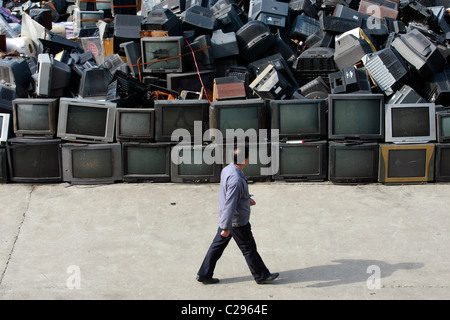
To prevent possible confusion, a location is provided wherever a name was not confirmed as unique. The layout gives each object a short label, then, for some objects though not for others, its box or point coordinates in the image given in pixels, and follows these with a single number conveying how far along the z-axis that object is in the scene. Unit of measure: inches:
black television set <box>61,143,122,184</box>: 577.9
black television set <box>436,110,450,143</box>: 573.3
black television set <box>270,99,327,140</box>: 572.4
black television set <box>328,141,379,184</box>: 574.6
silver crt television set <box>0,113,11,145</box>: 578.9
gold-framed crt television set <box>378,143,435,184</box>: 573.6
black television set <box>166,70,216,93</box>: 665.0
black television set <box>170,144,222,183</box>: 577.6
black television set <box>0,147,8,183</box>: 582.2
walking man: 355.9
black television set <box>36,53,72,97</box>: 610.9
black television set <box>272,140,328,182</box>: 576.7
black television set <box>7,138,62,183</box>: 580.4
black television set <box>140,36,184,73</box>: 660.1
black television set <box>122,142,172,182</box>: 579.2
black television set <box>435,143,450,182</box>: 573.6
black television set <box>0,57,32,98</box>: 637.3
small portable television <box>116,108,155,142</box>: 577.9
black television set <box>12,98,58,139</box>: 578.6
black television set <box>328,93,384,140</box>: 571.2
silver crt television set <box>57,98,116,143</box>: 578.2
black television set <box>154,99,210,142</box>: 577.3
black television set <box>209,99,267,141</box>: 570.6
